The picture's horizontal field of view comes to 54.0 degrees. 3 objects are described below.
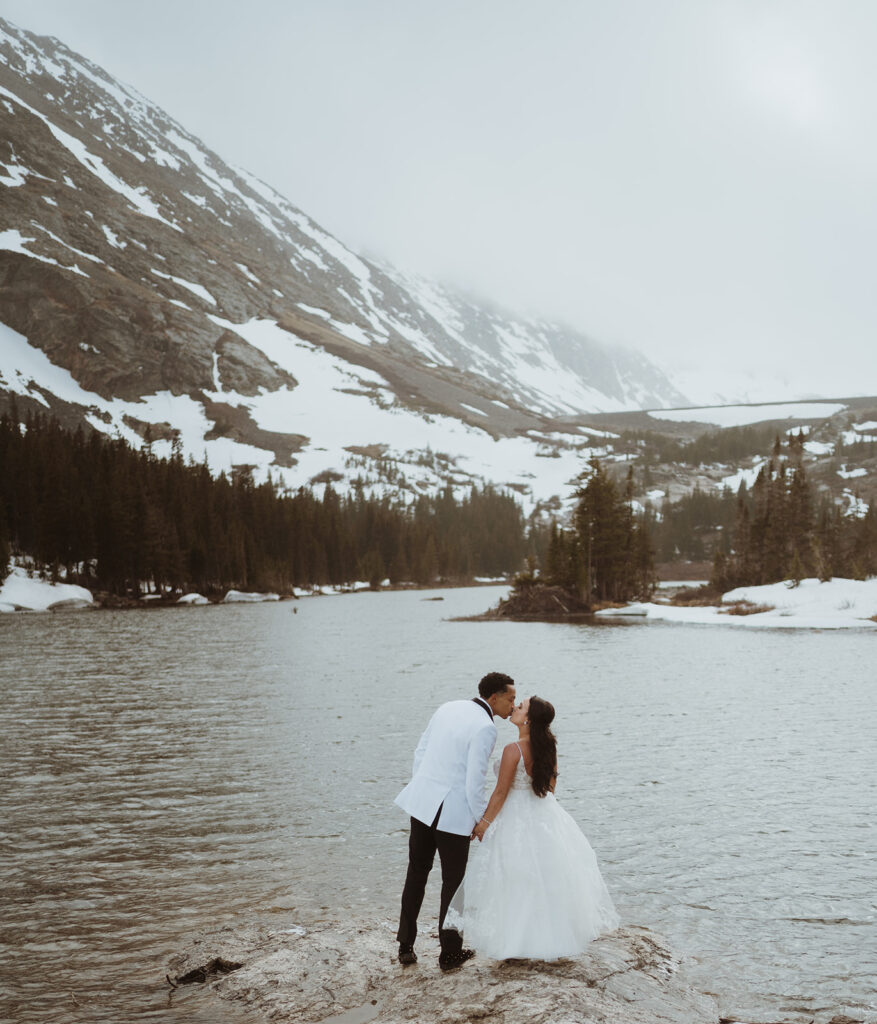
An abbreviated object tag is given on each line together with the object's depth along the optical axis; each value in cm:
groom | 805
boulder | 706
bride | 789
